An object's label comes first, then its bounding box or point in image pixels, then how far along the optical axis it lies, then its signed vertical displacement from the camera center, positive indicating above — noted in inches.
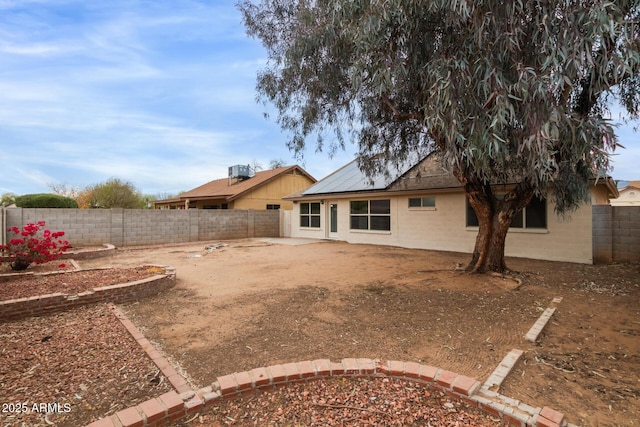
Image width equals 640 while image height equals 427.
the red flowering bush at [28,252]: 266.1 -32.2
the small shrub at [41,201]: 583.8 +28.5
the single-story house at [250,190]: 802.8 +68.1
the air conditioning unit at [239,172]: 930.1 +129.0
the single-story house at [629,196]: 1057.5 +48.5
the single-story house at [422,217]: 360.8 -9.1
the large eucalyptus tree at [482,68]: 121.6 +74.5
